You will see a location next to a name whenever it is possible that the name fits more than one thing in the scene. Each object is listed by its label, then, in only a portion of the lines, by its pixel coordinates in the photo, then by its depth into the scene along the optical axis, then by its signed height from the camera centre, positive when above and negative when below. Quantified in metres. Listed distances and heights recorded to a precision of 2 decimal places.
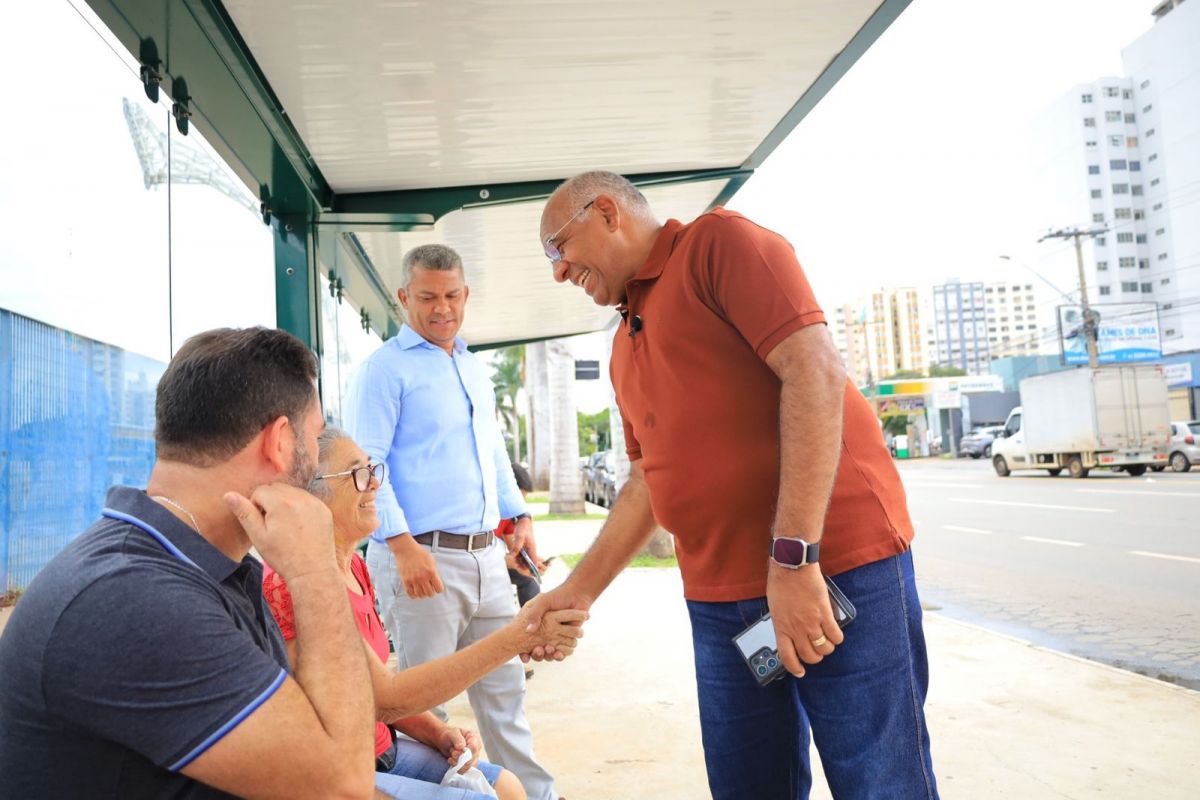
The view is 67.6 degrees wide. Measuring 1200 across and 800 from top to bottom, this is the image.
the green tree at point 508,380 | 54.62 +4.62
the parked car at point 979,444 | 47.62 -0.59
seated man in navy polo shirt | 1.21 -0.24
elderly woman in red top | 2.26 -0.55
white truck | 24.81 +0.29
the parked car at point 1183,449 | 25.12 -0.69
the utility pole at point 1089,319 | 38.75 +4.77
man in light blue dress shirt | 3.42 -0.18
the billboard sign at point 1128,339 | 53.22 +5.27
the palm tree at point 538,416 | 23.38 +1.06
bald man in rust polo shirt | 1.89 -0.11
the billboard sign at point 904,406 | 65.88 +2.24
